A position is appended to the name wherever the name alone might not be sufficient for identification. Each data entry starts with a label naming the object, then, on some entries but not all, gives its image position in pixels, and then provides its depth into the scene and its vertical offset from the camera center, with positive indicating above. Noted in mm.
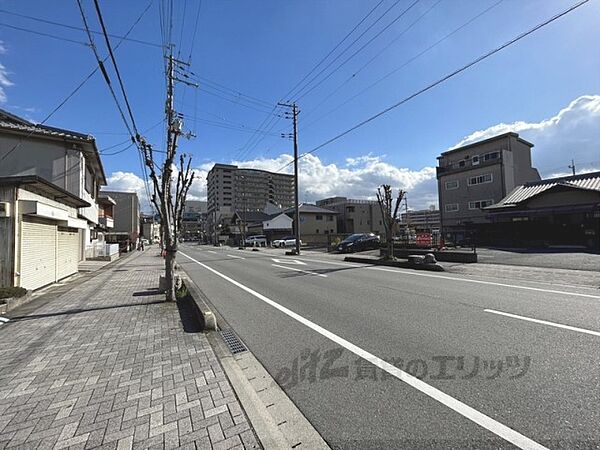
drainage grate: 4764 -1768
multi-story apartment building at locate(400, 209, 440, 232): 96212 +5910
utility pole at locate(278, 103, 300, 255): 28508 +6640
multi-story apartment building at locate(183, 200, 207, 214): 131375 +14540
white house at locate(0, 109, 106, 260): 15945 +4949
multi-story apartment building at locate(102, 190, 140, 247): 56969 +4964
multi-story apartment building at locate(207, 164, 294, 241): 117750 +19851
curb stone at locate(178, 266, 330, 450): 2582 -1728
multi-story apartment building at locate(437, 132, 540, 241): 34156 +6563
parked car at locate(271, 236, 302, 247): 46856 -1159
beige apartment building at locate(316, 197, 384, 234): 63562 +3549
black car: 27328 -867
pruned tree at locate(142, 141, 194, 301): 8328 +906
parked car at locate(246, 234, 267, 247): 54672 -903
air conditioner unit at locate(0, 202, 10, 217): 8008 +872
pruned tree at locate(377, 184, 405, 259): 17438 +1265
